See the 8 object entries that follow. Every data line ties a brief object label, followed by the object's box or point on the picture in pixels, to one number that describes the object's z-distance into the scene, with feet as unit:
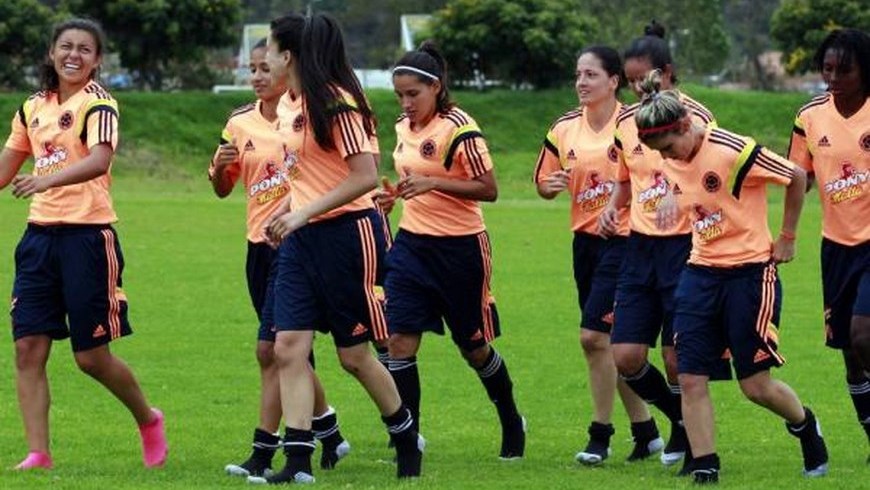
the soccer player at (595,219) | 69.05
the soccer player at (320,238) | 58.65
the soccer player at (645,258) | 64.85
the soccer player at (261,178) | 66.80
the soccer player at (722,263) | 59.62
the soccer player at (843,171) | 65.31
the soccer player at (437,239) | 67.41
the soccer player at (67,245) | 62.95
